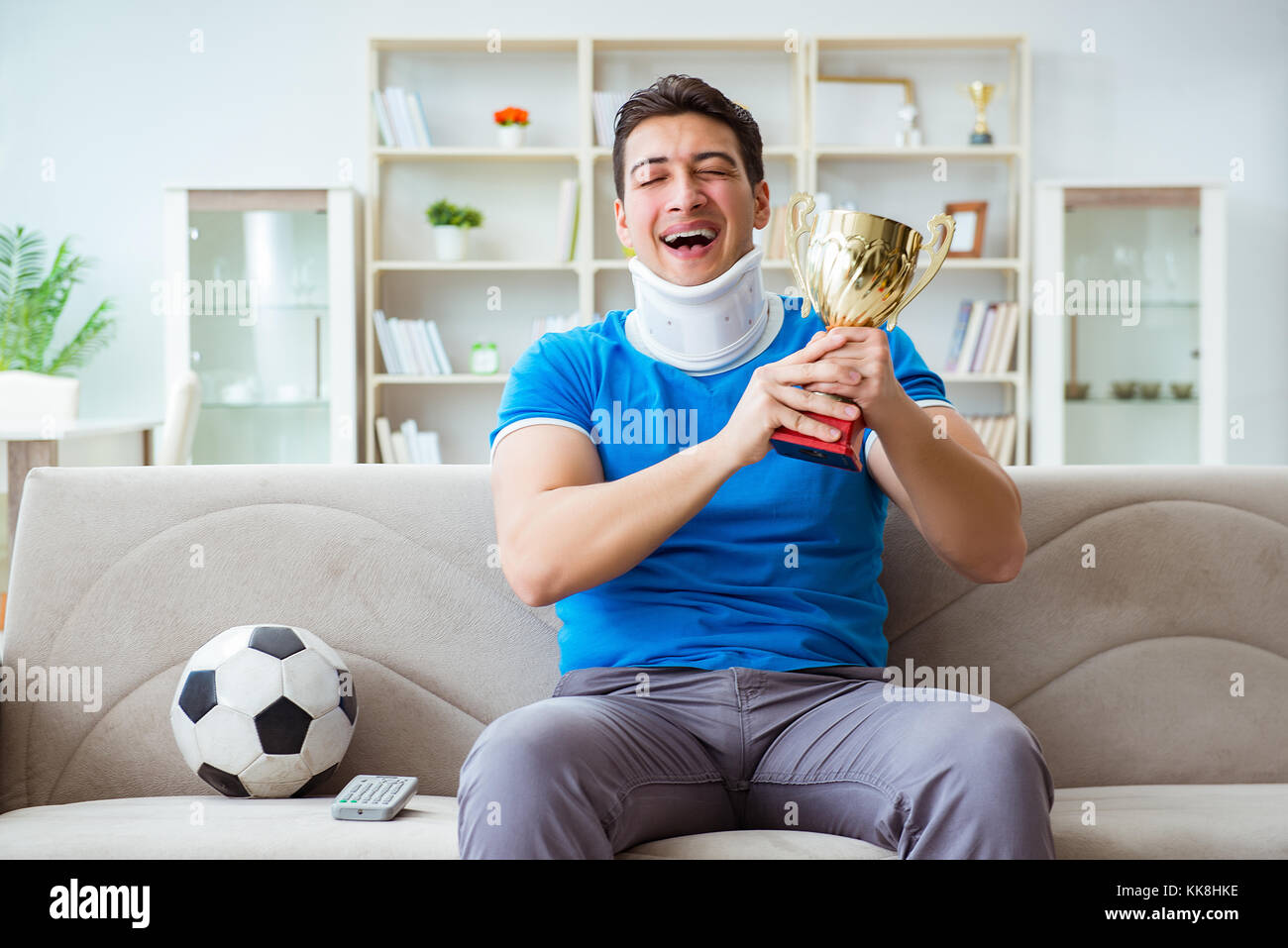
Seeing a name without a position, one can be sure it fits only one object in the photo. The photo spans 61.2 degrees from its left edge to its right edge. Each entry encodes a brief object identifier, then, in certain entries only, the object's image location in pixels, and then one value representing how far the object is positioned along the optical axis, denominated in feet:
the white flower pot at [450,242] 13.99
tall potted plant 13.58
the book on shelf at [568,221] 13.78
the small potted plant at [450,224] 13.94
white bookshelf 13.98
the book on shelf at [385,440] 13.89
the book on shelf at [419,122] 13.82
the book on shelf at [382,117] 13.75
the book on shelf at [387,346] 13.88
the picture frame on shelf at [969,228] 14.10
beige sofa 4.98
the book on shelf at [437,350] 14.07
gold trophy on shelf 13.85
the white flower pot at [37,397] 11.80
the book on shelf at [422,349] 13.99
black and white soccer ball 4.39
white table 8.77
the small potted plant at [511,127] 13.89
